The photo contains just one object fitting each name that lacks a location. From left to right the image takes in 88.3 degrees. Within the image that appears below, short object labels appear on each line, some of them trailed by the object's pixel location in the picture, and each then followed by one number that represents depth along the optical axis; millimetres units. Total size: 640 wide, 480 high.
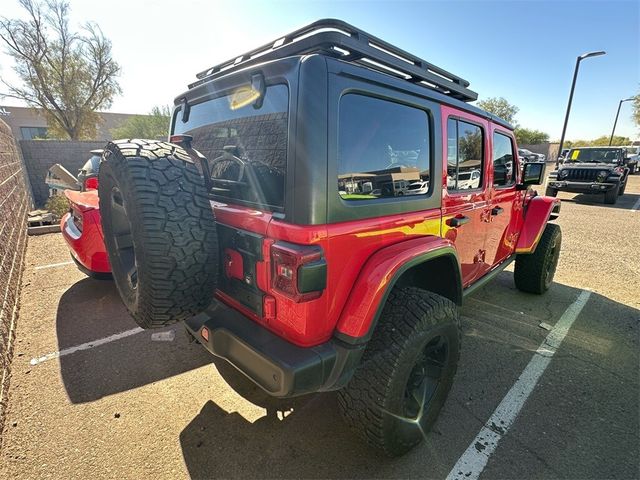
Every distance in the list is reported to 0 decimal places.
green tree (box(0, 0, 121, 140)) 21953
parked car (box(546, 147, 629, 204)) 11070
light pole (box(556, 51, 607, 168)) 14809
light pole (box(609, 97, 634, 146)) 33562
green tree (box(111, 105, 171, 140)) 27080
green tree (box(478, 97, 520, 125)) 44838
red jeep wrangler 1496
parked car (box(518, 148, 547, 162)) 27872
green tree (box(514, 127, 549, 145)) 47219
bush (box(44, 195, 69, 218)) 7523
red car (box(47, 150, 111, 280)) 3422
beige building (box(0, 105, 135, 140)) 37019
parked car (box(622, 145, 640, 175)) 23156
